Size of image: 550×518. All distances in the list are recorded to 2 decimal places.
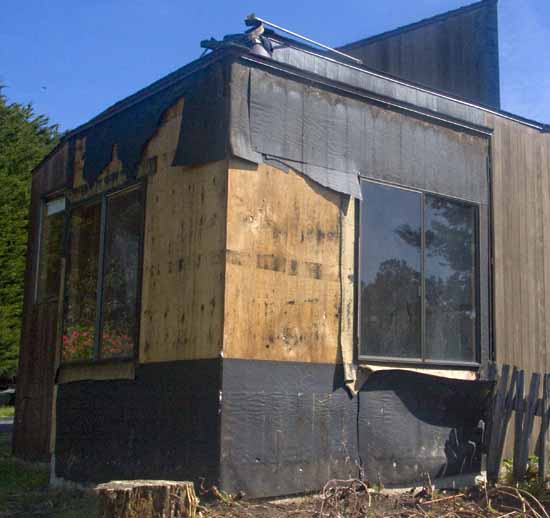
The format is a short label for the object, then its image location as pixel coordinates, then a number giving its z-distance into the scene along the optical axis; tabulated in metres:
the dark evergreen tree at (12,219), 27.39
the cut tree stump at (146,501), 4.86
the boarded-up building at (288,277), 6.84
